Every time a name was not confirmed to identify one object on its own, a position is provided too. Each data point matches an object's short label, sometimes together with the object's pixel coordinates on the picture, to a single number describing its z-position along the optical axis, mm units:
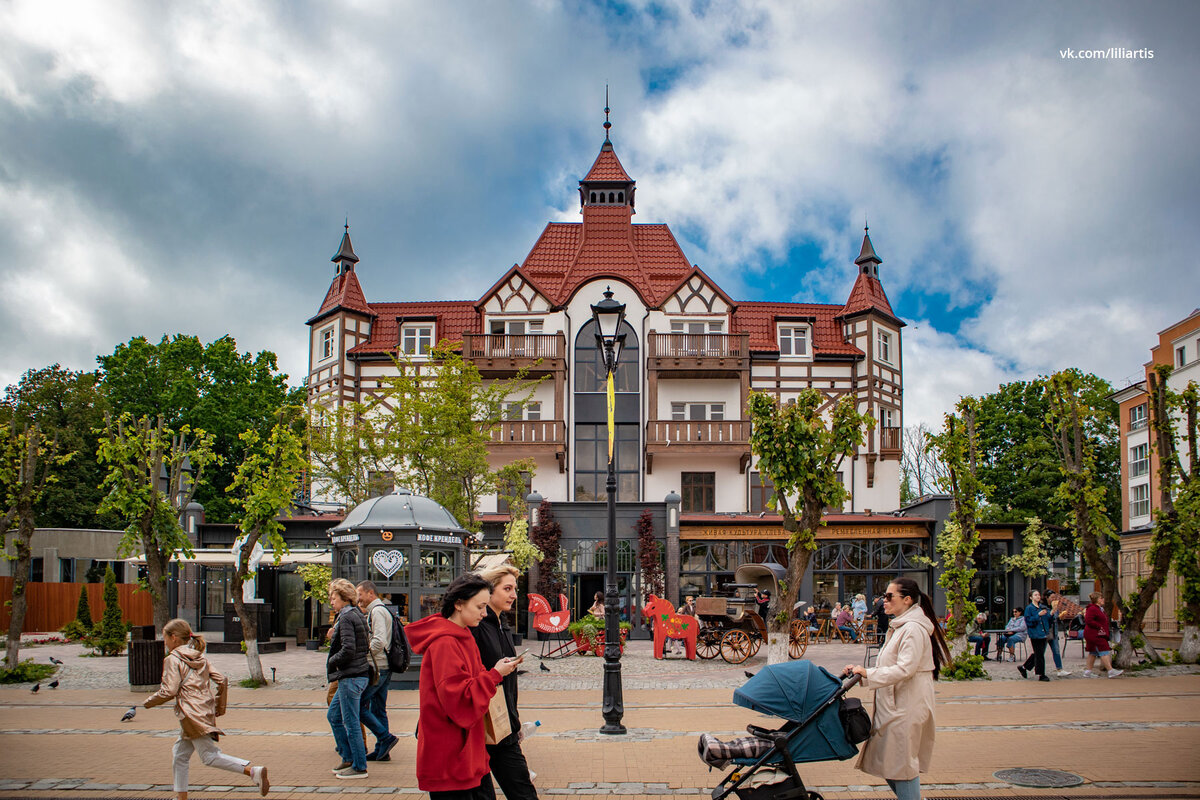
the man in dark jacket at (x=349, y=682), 8781
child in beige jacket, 7453
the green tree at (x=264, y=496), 16906
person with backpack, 9375
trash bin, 15727
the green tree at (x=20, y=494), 18281
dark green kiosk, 16188
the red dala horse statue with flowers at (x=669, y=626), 21000
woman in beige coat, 6242
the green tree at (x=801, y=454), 17672
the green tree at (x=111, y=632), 22609
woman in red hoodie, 5086
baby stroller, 6305
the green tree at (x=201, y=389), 42562
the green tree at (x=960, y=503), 18438
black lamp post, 10945
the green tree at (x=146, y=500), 18641
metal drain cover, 8391
